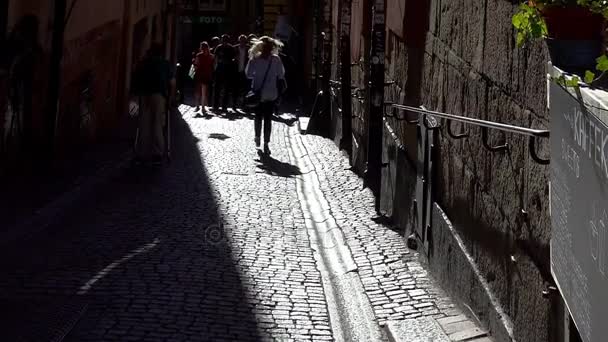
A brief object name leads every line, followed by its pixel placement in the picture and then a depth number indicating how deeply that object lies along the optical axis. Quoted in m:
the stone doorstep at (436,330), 6.98
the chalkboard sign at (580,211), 4.01
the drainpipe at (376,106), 12.81
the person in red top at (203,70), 27.36
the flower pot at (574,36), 5.14
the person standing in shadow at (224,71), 27.44
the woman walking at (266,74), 18.00
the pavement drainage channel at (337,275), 7.71
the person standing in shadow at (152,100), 15.77
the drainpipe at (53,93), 14.91
